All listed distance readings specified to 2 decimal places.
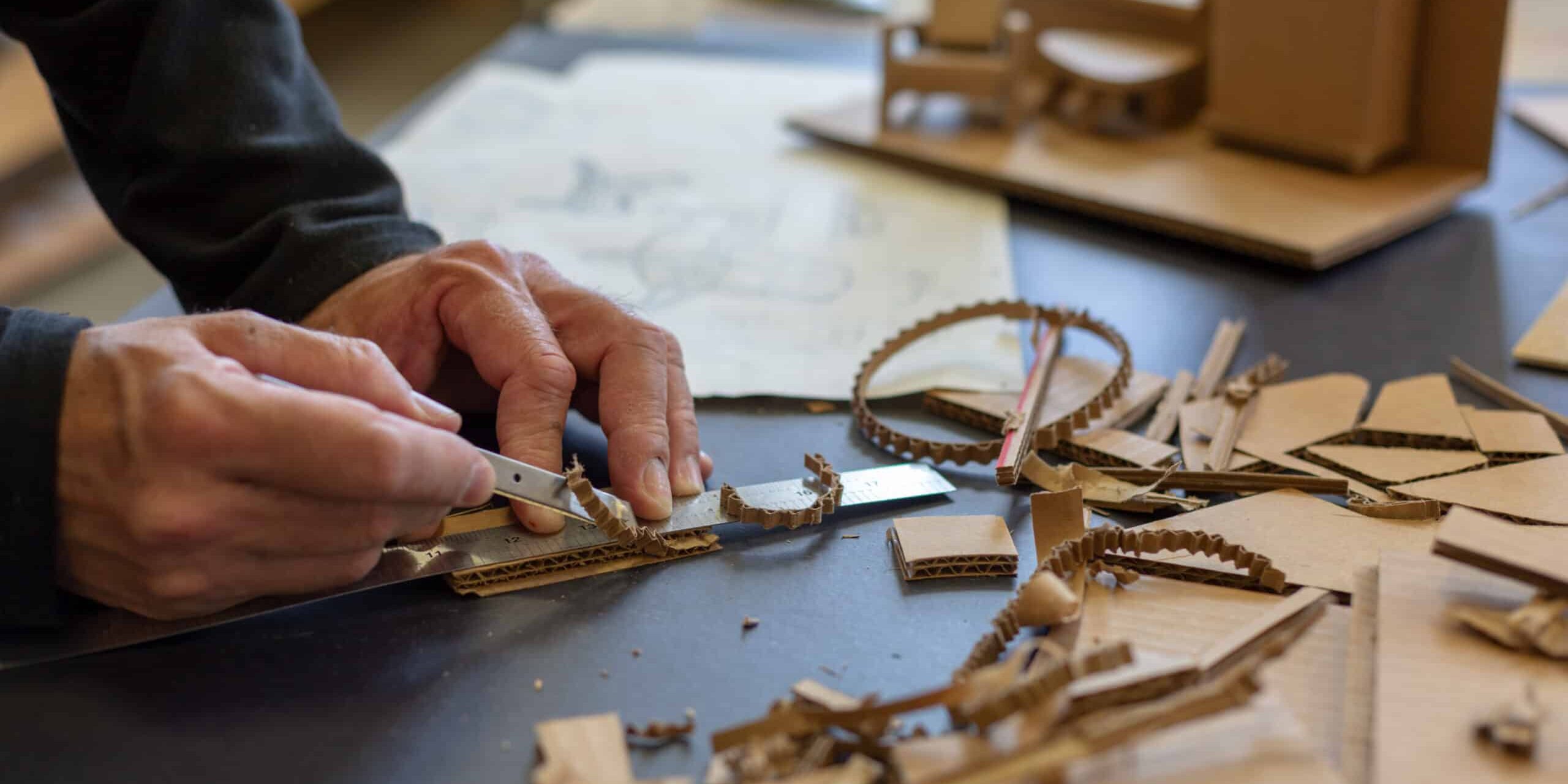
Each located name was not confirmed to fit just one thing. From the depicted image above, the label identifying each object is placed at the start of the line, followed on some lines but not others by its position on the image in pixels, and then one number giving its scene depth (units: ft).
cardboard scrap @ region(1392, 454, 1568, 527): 1.85
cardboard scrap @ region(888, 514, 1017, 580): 1.79
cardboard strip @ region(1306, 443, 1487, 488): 1.93
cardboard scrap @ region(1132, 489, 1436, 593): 1.77
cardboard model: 2.49
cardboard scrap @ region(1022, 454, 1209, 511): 1.88
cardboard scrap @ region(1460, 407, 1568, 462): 1.95
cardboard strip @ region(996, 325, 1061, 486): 1.92
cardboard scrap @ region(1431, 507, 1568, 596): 1.63
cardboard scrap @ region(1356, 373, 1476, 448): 1.99
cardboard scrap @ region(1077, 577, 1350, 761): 1.60
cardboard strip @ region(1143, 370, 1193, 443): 2.03
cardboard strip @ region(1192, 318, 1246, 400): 2.11
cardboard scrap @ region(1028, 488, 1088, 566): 1.82
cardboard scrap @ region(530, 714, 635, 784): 1.56
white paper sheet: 2.25
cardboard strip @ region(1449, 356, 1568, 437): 2.03
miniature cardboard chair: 2.85
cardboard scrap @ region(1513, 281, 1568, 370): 2.16
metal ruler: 1.69
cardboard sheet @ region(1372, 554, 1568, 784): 1.52
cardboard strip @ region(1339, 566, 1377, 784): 1.55
